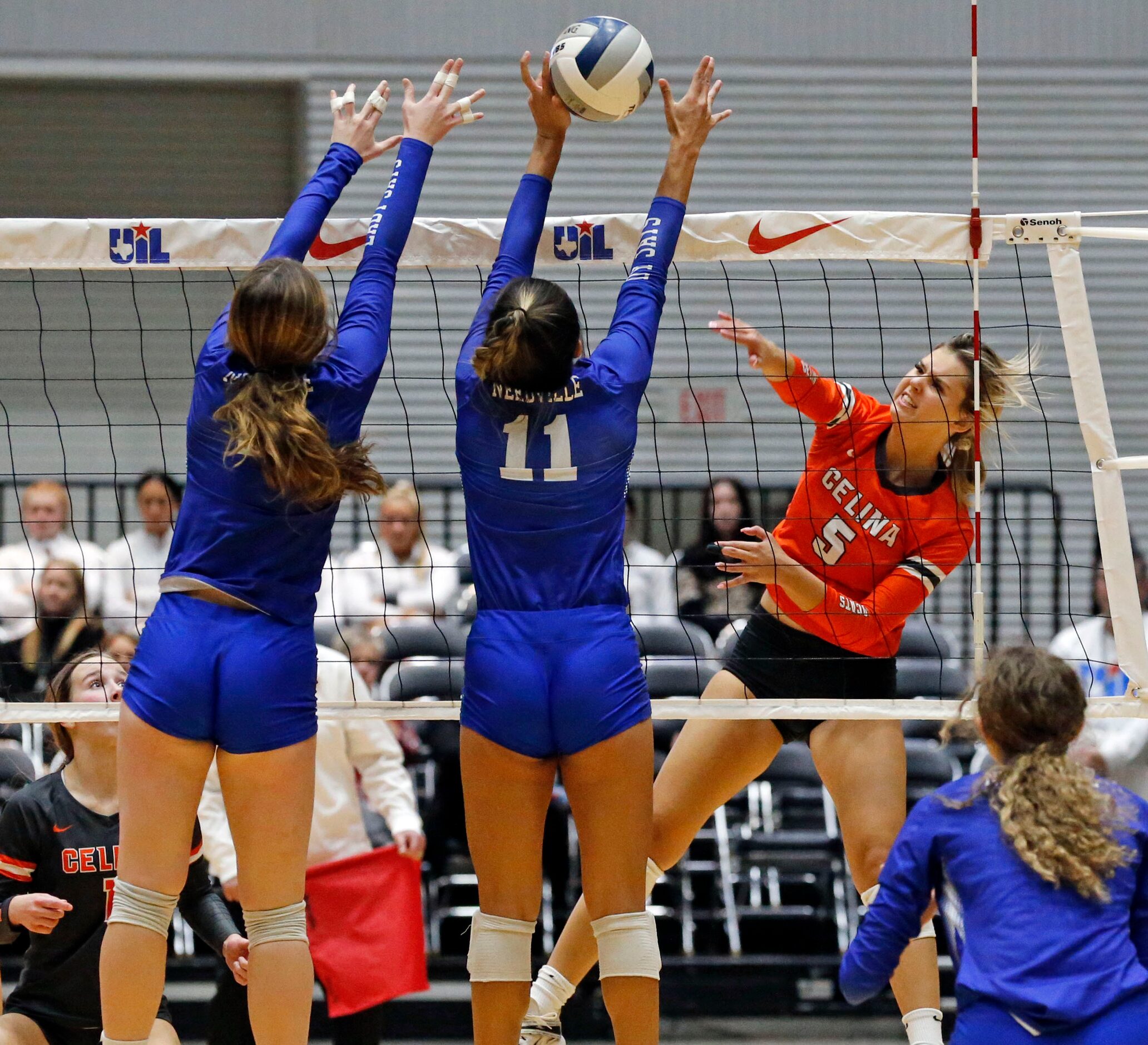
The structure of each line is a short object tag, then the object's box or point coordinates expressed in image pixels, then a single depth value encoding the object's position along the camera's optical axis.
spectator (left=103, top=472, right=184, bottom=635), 15.12
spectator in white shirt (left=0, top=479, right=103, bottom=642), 14.98
